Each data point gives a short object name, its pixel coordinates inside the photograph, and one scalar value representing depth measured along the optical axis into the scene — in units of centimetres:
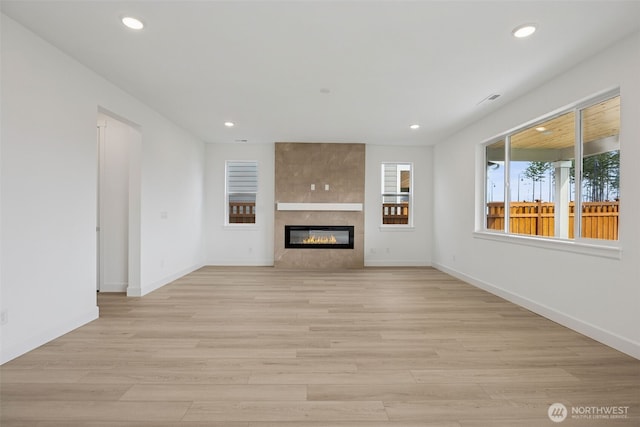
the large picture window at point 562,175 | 285
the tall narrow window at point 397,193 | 682
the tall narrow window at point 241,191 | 677
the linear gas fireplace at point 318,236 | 659
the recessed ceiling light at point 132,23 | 232
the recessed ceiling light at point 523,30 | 236
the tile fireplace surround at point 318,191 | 650
